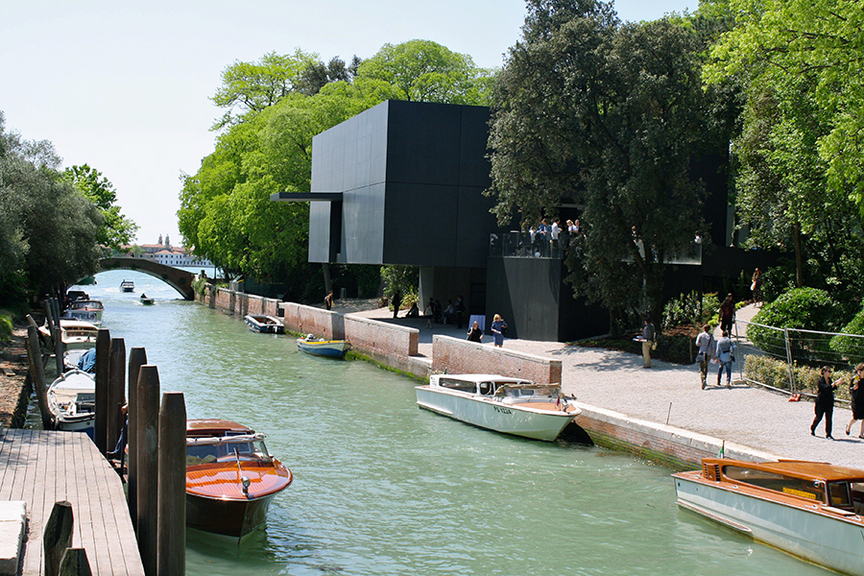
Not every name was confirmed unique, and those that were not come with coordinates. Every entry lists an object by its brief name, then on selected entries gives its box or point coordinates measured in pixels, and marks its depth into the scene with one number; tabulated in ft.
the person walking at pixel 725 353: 63.93
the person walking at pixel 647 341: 74.23
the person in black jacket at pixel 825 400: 48.13
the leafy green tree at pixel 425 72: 186.91
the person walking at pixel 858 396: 47.49
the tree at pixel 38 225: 95.40
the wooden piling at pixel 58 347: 79.45
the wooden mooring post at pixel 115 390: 46.65
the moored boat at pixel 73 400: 54.39
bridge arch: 252.21
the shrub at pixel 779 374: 58.85
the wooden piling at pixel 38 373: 55.66
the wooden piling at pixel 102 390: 50.19
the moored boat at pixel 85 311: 148.46
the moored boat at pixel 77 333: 110.93
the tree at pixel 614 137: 79.20
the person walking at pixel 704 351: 64.39
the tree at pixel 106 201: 243.40
